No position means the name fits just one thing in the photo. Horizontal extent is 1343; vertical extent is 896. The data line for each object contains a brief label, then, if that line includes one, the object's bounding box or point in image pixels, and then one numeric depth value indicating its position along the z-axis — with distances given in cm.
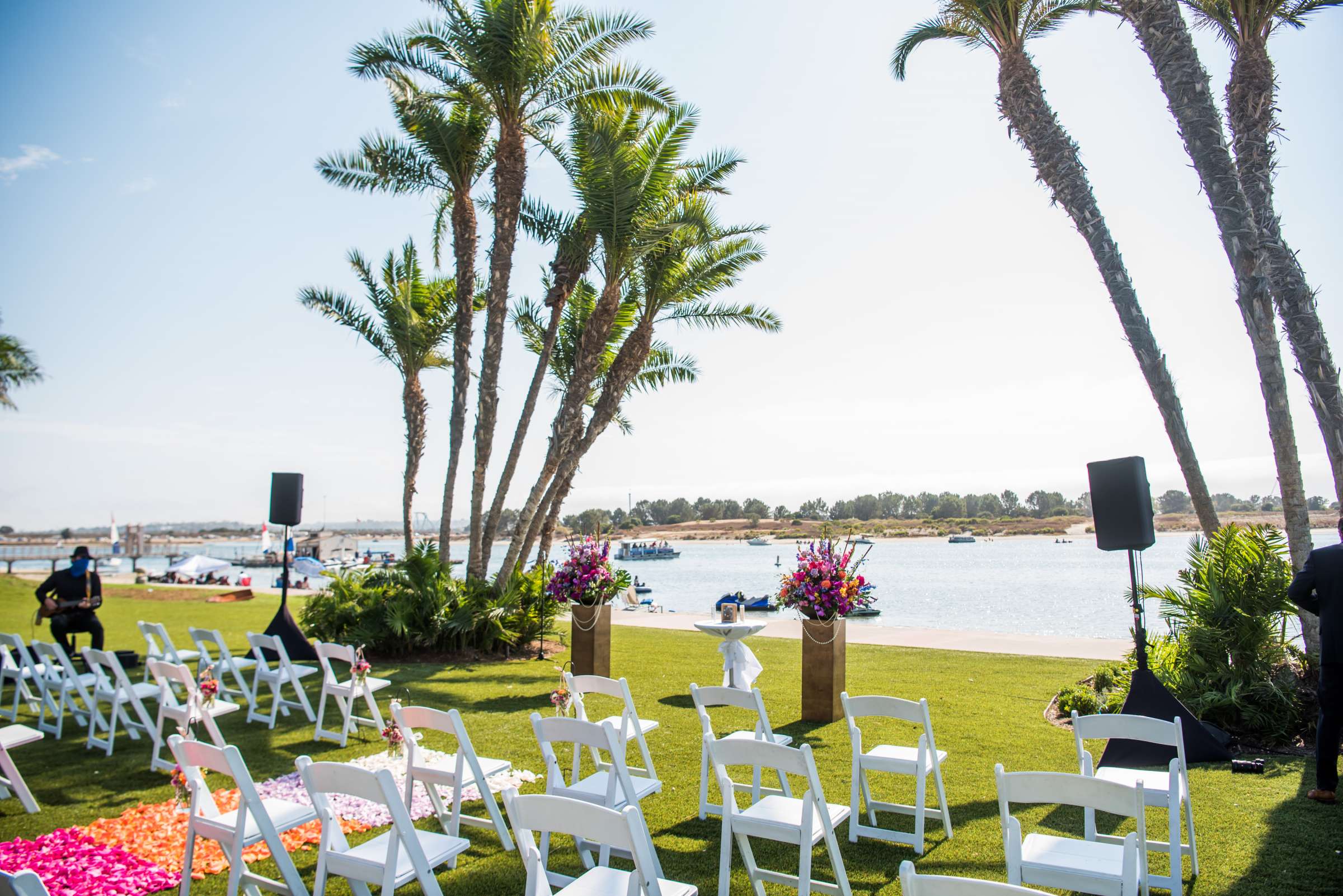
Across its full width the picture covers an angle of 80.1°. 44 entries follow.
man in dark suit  513
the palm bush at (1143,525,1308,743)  668
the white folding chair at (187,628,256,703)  766
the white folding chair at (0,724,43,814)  515
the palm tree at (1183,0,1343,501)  684
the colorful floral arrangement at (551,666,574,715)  533
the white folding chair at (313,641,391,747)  677
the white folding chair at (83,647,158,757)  657
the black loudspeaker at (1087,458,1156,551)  646
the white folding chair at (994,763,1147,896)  269
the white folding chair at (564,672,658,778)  503
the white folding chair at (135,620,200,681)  785
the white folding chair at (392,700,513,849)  425
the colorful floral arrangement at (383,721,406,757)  505
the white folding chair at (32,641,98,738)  698
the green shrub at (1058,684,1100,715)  747
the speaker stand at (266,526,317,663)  1075
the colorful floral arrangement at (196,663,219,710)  561
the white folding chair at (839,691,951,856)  443
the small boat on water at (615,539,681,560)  8900
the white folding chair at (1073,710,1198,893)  397
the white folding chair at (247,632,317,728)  738
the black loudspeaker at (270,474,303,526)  1174
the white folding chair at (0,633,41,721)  748
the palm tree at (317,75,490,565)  1370
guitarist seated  974
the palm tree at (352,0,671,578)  1265
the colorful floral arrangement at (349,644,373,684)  662
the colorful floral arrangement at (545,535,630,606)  980
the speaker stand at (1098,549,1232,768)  592
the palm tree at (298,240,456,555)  1650
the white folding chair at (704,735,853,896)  343
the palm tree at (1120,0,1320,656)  707
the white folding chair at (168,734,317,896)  337
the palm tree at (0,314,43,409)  2886
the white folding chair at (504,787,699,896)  261
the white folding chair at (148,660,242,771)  520
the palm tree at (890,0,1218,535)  811
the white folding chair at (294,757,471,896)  313
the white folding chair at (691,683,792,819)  458
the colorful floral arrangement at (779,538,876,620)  770
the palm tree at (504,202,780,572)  1450
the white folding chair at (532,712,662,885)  393
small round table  769
